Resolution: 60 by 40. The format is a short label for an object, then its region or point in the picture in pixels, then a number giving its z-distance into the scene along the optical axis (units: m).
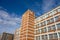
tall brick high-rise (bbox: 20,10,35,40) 20.17
